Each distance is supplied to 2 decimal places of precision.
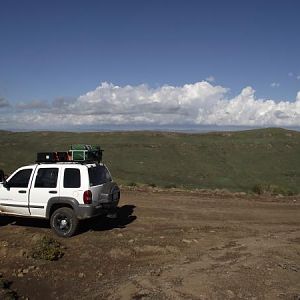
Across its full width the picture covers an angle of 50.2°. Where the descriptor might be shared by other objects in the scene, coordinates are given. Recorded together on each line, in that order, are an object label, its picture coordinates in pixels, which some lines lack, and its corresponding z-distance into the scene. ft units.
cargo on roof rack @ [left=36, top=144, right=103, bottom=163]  29.53
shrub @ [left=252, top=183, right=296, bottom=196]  53.10
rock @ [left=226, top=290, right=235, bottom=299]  18.22
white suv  28.15
